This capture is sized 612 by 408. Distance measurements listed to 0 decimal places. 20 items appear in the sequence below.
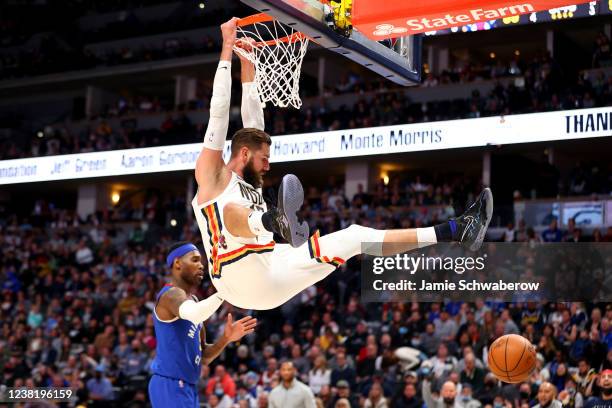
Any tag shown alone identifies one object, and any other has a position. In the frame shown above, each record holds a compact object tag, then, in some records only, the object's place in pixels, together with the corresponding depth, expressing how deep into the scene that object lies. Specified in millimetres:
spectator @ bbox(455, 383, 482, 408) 12078
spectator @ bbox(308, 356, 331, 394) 14273
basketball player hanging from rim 6336
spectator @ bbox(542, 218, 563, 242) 16203
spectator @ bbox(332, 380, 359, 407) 13216
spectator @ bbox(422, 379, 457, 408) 11898
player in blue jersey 7520
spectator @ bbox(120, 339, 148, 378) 17078
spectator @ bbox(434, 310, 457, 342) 14461
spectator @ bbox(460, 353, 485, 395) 12489
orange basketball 9586
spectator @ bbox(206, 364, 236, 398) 14828
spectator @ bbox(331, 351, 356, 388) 14023
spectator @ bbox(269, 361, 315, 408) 12383
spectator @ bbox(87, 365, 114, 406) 16181
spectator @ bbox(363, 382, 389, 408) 12953
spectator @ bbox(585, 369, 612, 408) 10461
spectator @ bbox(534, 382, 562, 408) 10570
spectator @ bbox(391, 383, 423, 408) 12859
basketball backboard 6852
